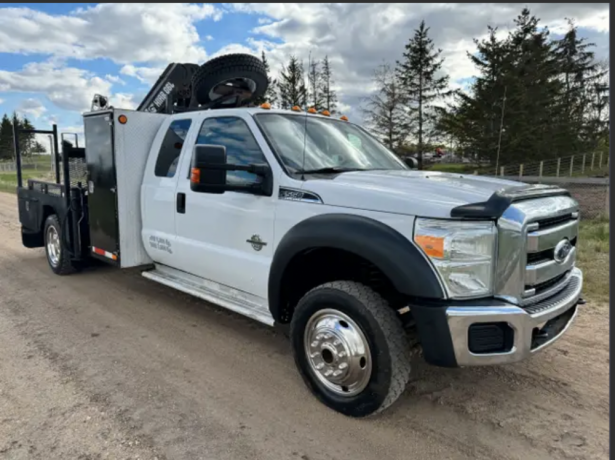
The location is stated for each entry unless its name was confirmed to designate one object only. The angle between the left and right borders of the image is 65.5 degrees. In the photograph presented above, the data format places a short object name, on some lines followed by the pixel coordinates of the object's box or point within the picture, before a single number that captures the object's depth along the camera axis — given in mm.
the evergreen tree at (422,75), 33050
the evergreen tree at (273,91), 24953
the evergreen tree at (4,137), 69662
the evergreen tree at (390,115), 30203
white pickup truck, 2672
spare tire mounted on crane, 5320
